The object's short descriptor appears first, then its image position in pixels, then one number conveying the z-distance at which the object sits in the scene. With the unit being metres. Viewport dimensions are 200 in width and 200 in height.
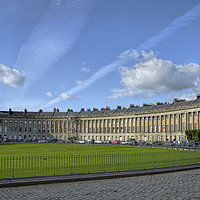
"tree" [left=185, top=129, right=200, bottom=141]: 79.96
